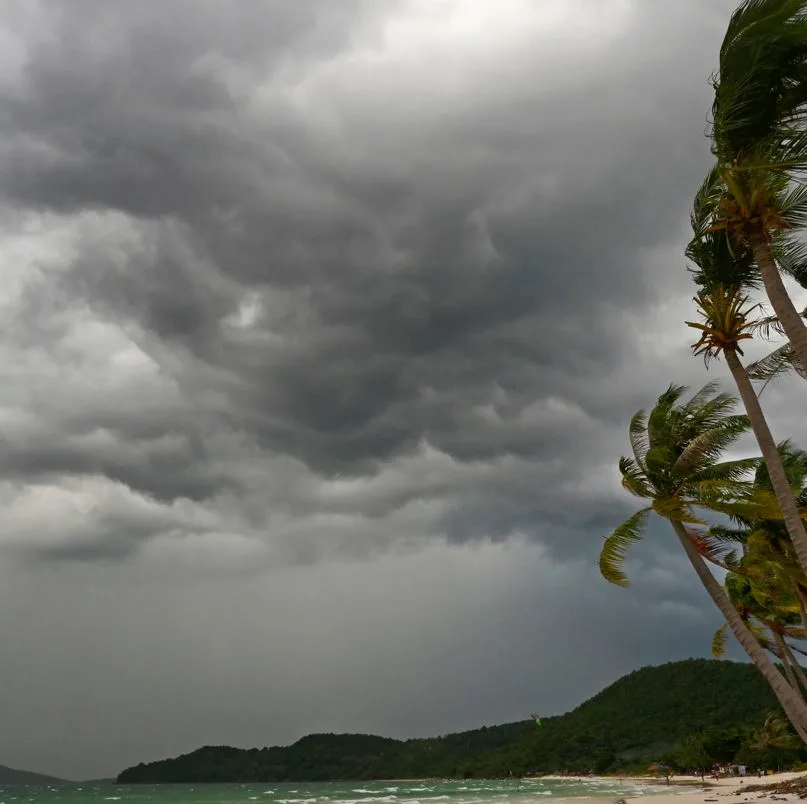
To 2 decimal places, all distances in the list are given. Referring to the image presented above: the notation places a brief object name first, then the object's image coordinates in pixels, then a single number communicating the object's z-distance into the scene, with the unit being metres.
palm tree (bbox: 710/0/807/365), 11.70
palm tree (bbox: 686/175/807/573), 14.27
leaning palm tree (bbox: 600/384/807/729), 19.34
